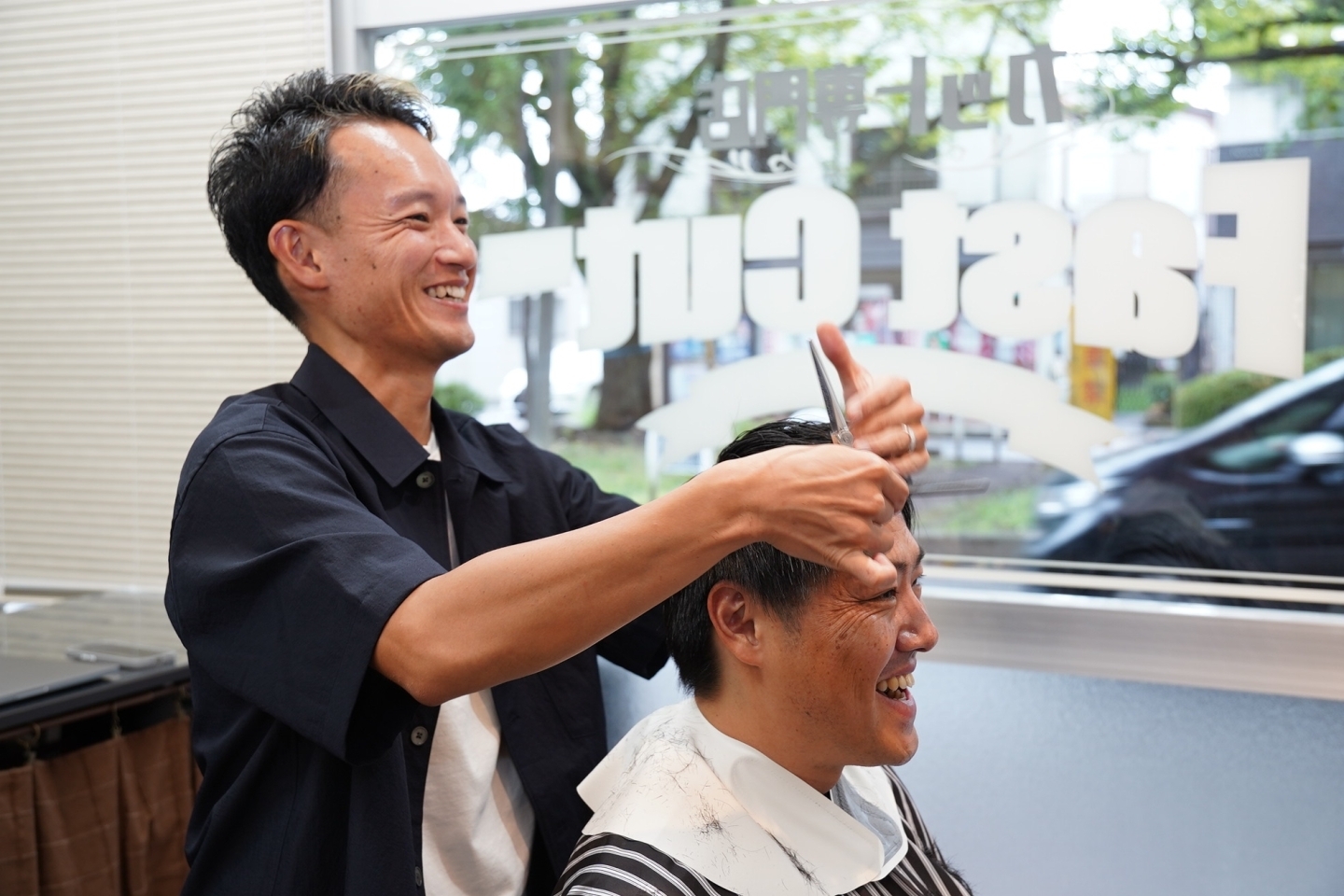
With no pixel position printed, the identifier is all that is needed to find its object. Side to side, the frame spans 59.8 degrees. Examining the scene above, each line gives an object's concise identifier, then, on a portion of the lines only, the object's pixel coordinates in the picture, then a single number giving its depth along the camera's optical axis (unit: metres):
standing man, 1.12
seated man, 1.45
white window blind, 2.63
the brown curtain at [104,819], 1.98
